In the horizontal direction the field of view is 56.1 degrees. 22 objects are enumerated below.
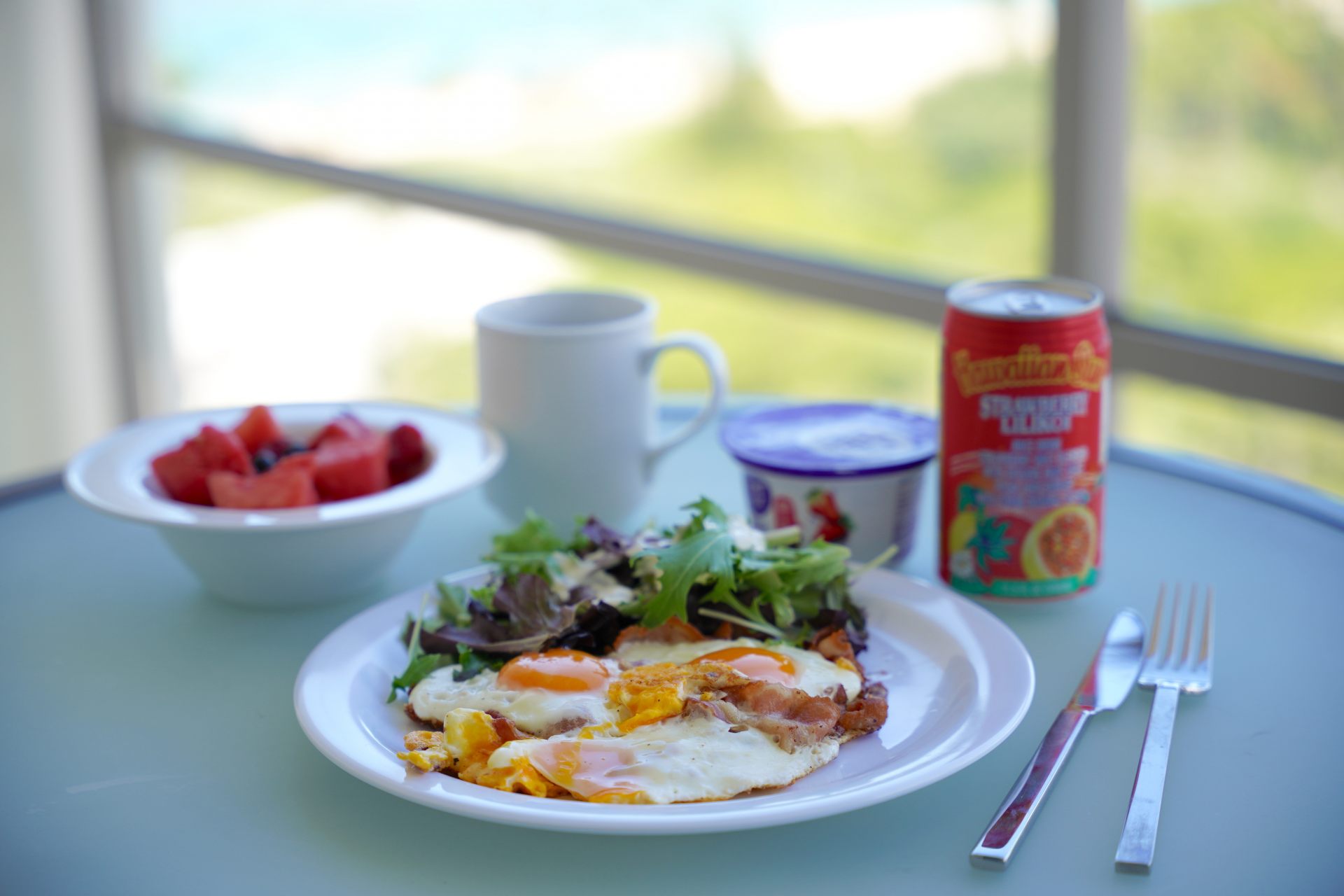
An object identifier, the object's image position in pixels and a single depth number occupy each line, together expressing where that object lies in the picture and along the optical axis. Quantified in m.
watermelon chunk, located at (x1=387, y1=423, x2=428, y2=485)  1.27
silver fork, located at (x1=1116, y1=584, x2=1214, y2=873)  0.77
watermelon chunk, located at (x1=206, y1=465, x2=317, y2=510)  1.12
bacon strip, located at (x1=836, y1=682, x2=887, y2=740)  0.87
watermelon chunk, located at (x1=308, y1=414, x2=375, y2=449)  1.24
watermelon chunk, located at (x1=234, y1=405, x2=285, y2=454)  1.27
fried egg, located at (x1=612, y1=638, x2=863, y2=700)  0.90
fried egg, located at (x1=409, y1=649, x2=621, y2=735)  0.85
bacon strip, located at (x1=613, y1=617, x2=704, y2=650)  0.98
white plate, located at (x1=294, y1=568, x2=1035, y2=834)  0.74
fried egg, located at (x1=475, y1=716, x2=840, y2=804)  0.77
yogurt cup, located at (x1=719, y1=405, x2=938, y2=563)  1.14
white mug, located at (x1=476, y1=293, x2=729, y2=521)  1.25
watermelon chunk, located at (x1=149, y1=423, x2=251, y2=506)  1.16
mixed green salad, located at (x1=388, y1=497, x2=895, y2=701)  0.97
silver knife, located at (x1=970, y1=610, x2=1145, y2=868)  0.77
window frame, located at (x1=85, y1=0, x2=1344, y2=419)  2.07
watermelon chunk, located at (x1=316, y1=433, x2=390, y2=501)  1.16
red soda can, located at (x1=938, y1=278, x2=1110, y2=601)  1.01
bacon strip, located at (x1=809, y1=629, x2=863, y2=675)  0.96
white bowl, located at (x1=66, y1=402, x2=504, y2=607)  1.07
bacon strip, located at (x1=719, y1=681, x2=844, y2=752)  0.83
